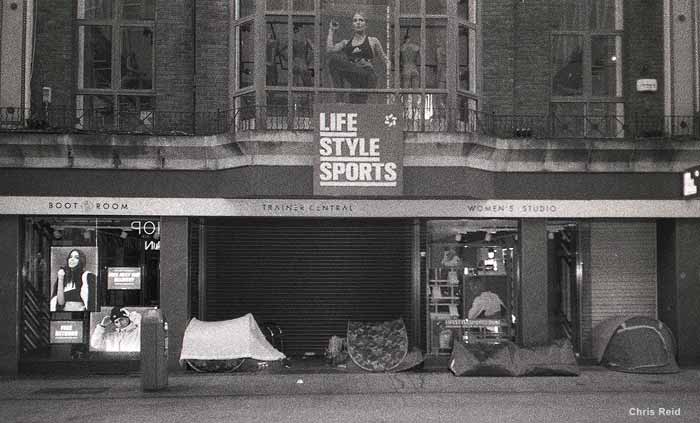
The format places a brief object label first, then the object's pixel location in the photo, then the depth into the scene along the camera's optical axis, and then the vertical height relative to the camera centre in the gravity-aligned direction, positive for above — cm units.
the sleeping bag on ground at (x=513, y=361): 1507 -251
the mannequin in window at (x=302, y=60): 1535 +295
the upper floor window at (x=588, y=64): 1716 +323
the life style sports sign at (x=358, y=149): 1498 +129
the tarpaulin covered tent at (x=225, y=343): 1544 -224
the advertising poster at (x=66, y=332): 1627 -213
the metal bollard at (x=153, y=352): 1343 -209
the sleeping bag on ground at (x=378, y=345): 1577 -234
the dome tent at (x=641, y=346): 1544 -232
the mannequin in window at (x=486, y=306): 1727 -174
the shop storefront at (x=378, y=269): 1636 -96
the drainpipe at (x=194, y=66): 1645 +306
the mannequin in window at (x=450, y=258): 1734 -76
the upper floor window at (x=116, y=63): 1658 +316
